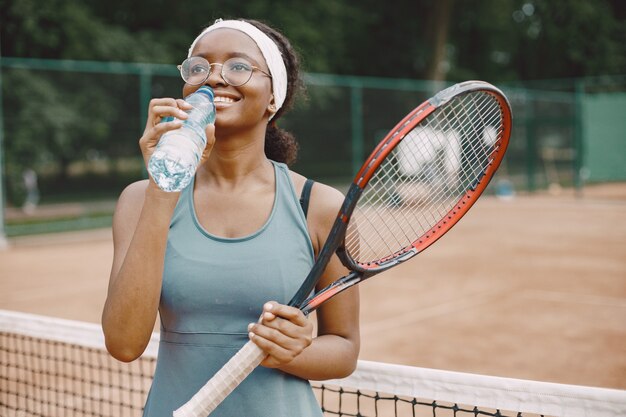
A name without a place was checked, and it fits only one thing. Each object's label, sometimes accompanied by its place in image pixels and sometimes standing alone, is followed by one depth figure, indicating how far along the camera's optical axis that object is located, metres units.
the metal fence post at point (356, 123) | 18.36
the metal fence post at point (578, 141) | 21.59
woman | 1.45
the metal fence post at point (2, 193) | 12.12
